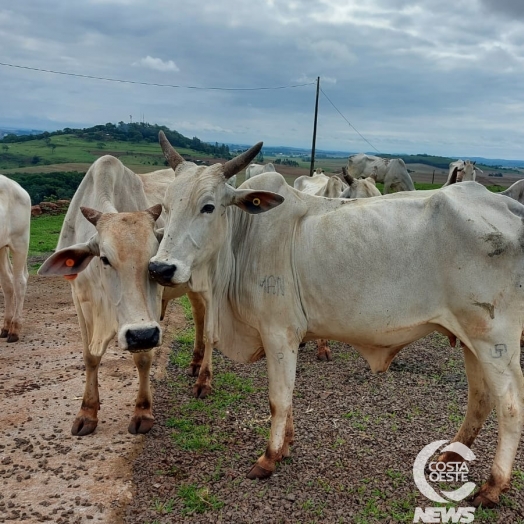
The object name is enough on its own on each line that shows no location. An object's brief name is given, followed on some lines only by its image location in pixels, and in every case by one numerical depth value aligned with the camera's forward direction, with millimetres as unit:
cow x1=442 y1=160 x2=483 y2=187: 12203
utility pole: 20453
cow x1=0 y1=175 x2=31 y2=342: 6760
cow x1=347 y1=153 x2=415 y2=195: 17703
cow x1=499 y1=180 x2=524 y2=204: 7305
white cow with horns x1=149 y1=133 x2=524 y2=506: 3262
